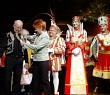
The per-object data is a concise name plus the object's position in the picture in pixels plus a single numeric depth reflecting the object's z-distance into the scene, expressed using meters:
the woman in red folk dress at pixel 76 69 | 6.04
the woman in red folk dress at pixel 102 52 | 6.02
